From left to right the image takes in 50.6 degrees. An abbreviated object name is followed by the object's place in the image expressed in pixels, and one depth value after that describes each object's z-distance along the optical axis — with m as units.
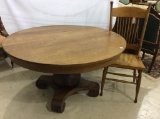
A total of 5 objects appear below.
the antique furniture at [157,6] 3.52
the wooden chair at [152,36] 2.34
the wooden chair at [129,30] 1.81
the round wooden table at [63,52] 1.21
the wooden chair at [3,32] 2.37
